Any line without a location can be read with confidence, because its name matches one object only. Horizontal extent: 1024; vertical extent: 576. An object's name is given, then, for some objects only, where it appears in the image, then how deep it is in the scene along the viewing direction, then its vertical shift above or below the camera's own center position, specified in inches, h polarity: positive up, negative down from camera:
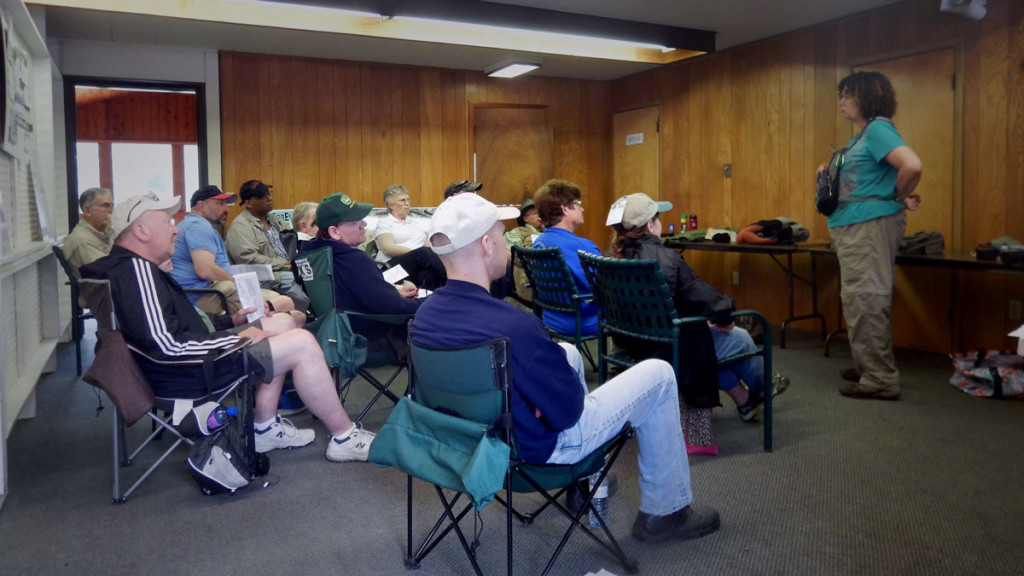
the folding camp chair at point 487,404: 65.6 -16.0
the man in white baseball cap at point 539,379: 67.6 -14.3
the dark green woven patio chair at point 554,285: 133.4 -9.5
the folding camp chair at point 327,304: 123.1 -11.7
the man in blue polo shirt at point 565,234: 138.2 +0.3
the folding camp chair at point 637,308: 104.4 -11.2
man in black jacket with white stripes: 96.9 -13.8
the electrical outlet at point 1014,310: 180.5 -19.7
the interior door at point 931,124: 198.5 +30.3
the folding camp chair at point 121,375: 94.9 -17.9
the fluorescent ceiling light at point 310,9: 203.3 +66.5
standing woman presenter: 145.3 +1.5
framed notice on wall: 132.2 +27.8
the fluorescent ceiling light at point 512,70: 276.2 +64.7
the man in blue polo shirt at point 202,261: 150.9 -4.6
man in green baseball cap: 125.9 -6.5
